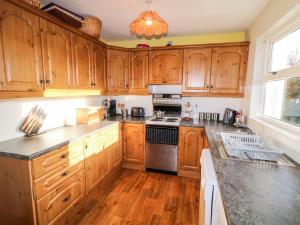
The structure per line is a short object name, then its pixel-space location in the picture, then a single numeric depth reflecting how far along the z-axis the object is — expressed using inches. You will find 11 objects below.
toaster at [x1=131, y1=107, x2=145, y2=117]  125.3
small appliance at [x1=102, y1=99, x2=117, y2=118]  126.1
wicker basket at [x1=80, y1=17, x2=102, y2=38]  87.0
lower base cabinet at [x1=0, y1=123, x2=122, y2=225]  52.8
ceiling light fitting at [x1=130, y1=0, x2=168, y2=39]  59.1
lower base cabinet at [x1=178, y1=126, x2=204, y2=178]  101.8
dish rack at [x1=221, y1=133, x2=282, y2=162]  50.6
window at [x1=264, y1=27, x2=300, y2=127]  58.9
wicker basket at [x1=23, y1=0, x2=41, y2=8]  60.3
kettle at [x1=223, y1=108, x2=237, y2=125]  103.8
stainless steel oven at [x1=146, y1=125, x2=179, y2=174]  106.0
